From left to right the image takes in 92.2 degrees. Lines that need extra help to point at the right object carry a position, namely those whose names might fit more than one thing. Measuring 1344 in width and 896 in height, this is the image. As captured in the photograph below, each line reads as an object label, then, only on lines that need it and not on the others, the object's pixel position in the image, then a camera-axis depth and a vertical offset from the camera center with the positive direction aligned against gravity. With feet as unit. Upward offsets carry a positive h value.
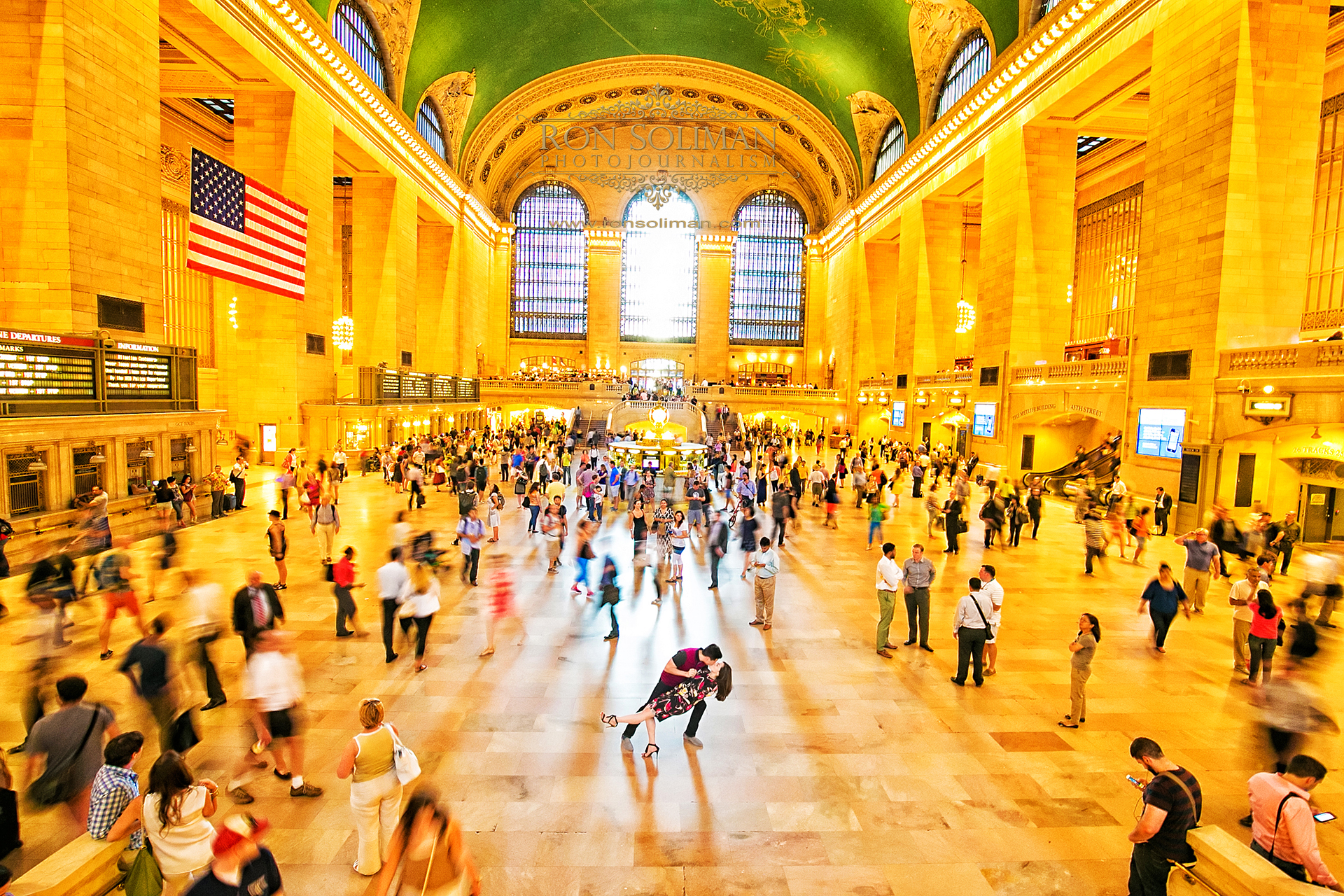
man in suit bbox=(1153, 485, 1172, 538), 42.55 -5.81
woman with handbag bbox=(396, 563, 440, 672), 20.30 -6.59
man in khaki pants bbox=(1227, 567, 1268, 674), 20.79 -6.28
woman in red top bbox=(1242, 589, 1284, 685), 19.36 -6.34
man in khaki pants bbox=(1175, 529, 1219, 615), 26.94 -6.09
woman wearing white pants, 11.27 -6.90
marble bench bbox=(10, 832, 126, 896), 9.25 -7.27
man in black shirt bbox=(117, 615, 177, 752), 14.62 -6.51
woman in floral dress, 15.53 -7.04
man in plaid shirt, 10.44 -6.47
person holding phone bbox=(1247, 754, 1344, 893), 10.30 -6.47
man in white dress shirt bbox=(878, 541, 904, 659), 21.93 -6.01
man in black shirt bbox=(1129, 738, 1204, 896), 10.32 -6.38
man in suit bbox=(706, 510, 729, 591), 29.76 -6.39
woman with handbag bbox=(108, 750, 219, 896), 9.44 -6.32
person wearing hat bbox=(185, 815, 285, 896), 8.18 -6.10
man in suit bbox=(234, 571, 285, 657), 17.49 -5.87
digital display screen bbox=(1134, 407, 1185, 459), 43.09 -0.81
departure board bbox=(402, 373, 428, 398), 82.23 +1.62
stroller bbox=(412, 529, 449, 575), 24.04 -5.70
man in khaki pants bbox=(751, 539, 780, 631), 24.02 -6.10
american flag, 46.73 +12.85
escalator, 57.47 -4.81
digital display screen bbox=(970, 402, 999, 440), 67.56 -0.59
